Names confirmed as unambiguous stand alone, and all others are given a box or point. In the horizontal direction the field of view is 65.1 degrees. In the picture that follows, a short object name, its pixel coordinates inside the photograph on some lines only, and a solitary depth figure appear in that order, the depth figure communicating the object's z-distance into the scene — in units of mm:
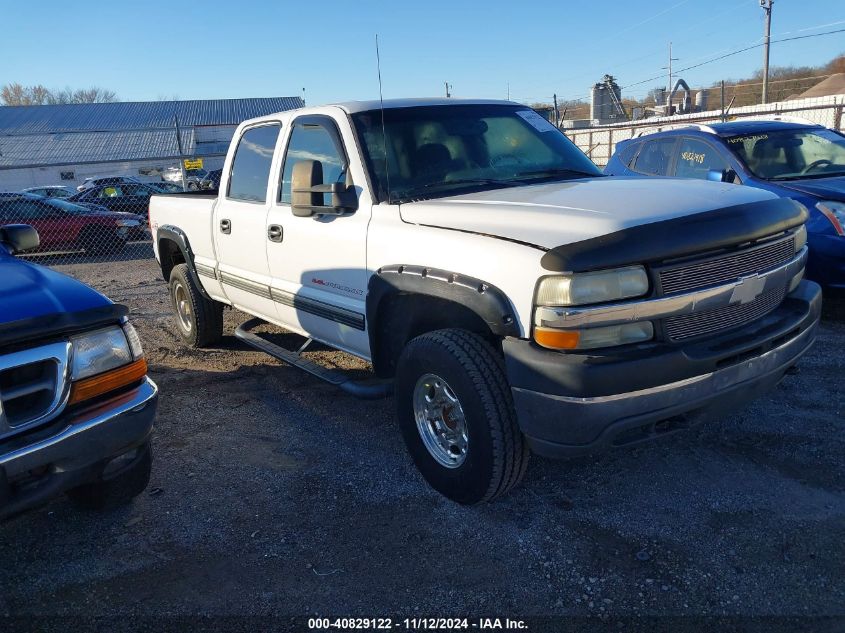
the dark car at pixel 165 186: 19847
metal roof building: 31375
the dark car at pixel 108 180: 21605
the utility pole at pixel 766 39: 30406
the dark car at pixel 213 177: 19469
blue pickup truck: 2424
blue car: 5488
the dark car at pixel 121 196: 17422
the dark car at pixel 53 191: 21339
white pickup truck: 2566
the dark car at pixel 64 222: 13719
